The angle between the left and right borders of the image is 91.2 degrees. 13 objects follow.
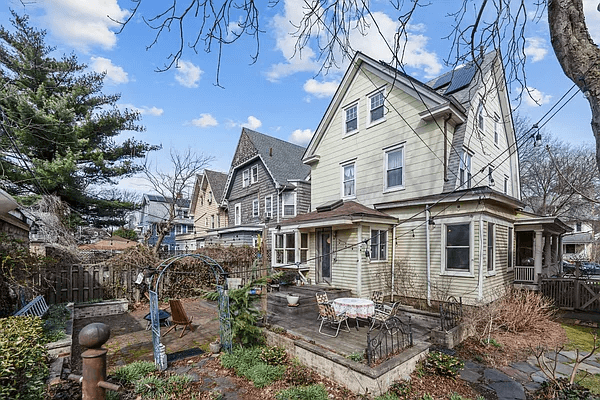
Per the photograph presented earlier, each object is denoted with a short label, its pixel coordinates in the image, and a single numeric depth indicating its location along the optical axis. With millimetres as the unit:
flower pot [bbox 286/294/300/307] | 9469
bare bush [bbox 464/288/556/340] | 7730
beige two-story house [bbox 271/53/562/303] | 10109
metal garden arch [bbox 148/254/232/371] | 5617
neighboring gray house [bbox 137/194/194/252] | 39781
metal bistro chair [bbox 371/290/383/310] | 8349
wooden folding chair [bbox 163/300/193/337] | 7331
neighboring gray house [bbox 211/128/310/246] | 20375
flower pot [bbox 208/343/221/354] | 6559
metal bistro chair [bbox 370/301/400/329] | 7247
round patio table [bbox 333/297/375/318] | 7156
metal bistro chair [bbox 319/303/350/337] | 7254
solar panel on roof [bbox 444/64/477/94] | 12536
